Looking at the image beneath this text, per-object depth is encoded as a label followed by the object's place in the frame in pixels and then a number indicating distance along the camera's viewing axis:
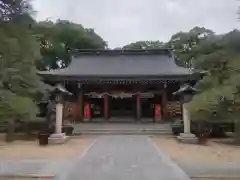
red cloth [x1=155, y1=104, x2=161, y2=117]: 14.73
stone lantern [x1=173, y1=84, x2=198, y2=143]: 9.34
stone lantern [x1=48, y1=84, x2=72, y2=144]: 9.51
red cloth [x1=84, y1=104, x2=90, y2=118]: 14.98
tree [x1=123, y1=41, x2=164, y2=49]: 31.78
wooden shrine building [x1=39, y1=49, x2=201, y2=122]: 14.63
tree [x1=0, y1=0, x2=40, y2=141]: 3.58
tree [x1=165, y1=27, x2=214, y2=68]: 24.19
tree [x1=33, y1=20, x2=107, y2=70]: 25.04
